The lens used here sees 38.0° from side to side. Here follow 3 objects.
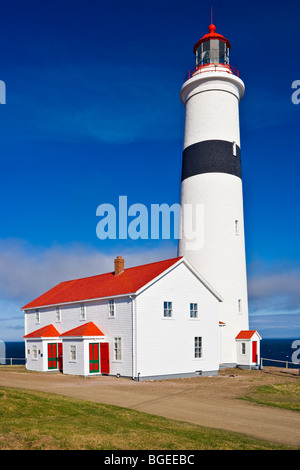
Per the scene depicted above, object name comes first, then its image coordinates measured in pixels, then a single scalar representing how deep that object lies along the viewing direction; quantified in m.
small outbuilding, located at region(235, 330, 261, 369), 32.28
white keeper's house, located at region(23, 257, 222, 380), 27.20
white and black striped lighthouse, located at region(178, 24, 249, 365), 32.62
